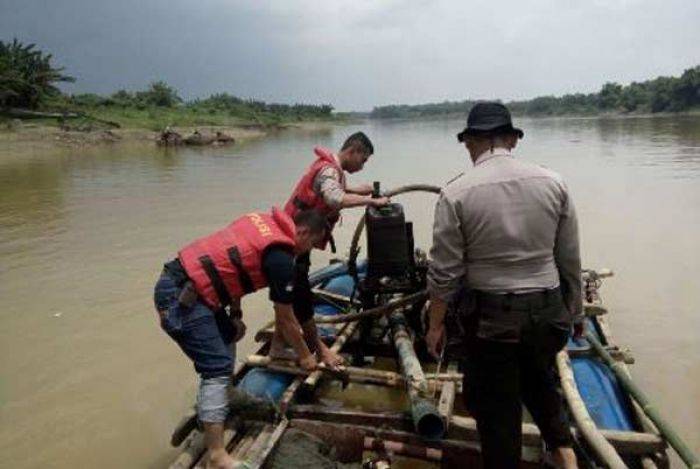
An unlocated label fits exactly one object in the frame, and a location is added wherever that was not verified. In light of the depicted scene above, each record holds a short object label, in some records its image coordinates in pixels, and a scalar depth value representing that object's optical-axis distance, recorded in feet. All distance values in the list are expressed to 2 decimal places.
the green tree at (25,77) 120.47
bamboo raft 10.99
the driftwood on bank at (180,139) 126.31
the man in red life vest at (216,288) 10.98
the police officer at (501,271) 8.87
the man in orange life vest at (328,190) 15.24
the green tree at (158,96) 187.73
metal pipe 11.45
